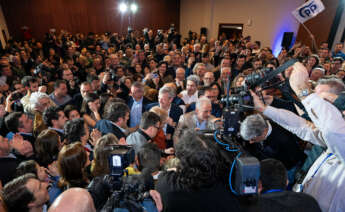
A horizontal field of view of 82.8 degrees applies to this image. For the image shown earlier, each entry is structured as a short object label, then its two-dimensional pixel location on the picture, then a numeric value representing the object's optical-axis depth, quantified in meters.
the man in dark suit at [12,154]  1.76
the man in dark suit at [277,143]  1.96
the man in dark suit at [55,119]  2.47
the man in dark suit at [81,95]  3.23
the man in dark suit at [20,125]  2.29
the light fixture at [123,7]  12.55
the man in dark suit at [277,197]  1.14
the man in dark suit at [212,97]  3.01
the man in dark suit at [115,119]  2.31
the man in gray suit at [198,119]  2.47
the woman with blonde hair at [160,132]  2.43
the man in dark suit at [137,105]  3.14
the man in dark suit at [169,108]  2.83
